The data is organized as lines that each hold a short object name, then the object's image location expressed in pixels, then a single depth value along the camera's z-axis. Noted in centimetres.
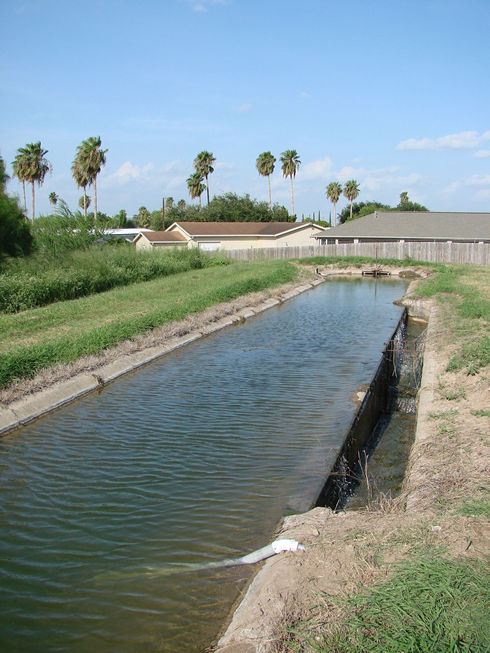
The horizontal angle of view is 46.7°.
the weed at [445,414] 727
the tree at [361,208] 7681
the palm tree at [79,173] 5344
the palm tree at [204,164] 7594
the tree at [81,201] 7694
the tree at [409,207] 8328
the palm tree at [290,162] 7888
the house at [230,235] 5234
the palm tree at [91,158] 5272
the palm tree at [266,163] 7875
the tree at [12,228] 1759
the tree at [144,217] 9781
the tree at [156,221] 7894
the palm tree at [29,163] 5481
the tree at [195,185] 7631
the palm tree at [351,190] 8238
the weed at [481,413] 694
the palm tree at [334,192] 8350
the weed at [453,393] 796
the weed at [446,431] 650
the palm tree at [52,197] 9087
